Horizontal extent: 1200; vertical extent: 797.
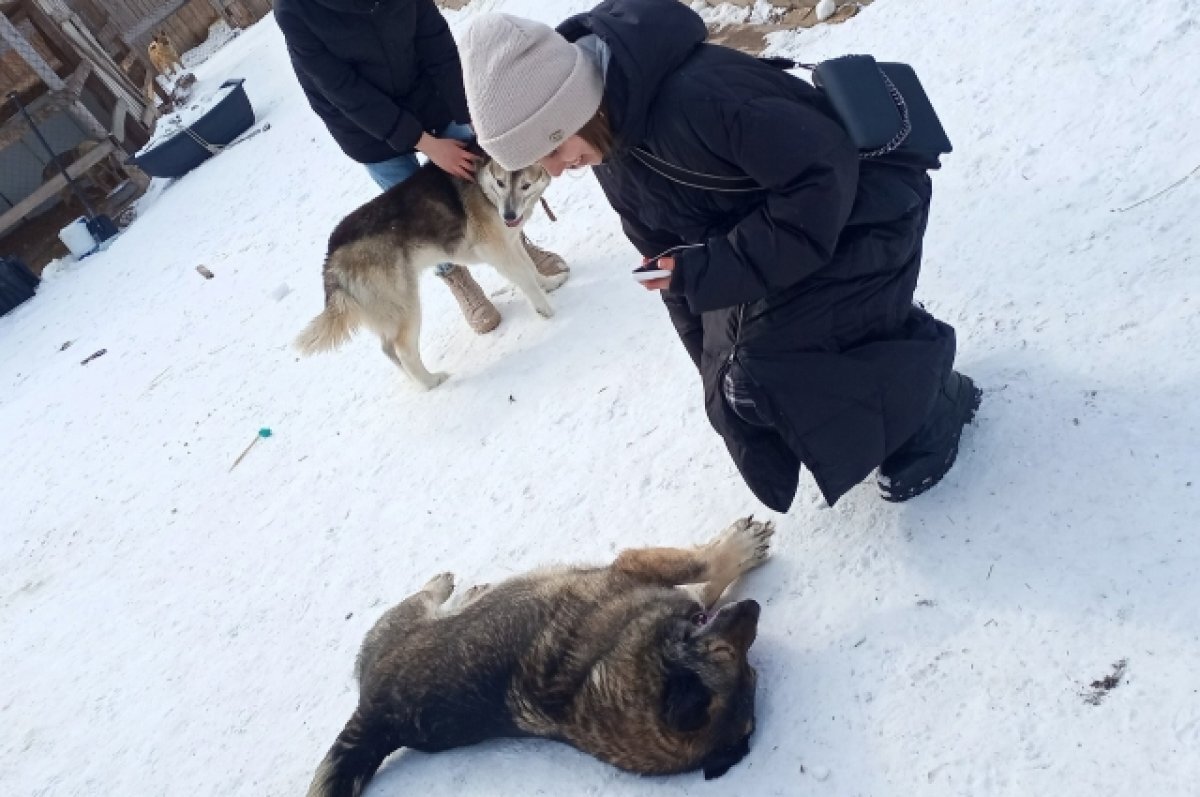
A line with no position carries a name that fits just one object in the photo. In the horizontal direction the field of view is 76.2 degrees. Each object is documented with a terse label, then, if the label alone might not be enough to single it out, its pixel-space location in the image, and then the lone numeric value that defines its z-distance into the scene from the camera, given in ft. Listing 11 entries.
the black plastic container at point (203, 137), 35.09
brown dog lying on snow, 8.25
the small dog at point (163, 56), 50.70
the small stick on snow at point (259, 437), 17.93
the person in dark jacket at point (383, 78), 12.31
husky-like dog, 14.96
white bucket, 35.68
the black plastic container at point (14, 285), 34.42
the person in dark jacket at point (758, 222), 6.74
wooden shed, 41.86
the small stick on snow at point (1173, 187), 10.05
